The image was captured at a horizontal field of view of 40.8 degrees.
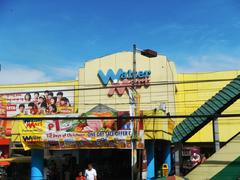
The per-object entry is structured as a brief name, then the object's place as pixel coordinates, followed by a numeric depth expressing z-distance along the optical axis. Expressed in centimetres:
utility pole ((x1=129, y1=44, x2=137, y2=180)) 1460
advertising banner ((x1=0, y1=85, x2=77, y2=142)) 2647
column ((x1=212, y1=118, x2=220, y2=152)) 1401
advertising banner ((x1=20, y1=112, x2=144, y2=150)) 1546
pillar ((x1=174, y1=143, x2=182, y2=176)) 1508
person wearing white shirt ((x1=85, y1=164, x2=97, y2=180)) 1498
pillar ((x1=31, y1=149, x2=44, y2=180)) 1727
